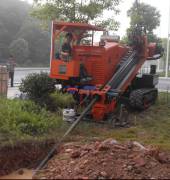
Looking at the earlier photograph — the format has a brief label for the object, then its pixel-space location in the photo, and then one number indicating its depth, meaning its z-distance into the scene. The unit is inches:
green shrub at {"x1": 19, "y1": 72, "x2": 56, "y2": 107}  474.9
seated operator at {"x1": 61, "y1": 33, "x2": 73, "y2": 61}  493.7
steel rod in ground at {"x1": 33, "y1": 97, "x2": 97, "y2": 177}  306.0
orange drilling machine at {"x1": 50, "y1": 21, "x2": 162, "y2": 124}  468.4
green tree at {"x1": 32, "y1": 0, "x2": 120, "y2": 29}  625.3
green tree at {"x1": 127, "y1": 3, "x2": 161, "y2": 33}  1272.1
